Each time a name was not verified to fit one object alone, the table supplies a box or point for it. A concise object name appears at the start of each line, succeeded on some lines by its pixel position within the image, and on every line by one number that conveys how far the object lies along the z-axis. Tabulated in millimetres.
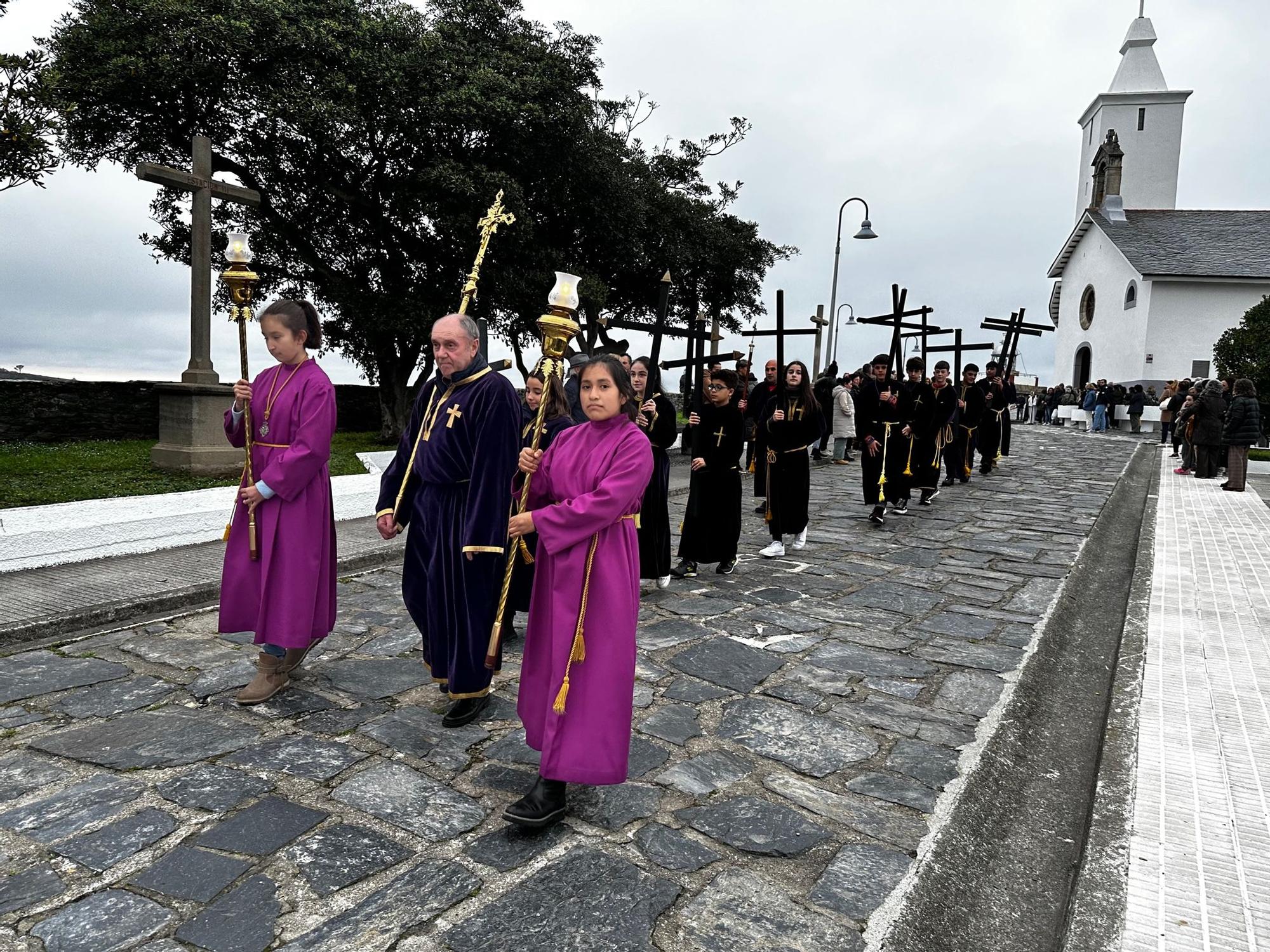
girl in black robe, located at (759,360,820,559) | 8492
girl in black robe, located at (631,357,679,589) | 6691
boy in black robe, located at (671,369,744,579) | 7594
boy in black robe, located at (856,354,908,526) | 10828
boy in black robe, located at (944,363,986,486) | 14805
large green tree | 11445
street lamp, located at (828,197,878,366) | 23109
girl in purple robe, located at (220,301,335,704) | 4309
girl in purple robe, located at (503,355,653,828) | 3139
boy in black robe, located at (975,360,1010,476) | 16328
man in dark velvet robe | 4070
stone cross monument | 9805
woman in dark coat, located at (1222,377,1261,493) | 13953
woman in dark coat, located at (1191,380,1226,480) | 14891
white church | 35969
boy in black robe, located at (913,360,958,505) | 11723
